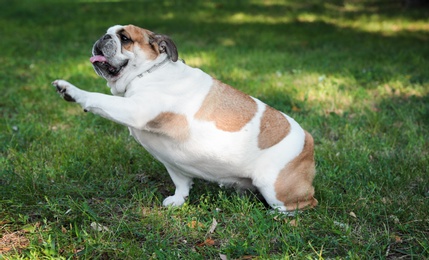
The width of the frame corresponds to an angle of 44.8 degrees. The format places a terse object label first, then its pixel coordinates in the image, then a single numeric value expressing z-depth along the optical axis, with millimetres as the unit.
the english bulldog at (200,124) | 3492
